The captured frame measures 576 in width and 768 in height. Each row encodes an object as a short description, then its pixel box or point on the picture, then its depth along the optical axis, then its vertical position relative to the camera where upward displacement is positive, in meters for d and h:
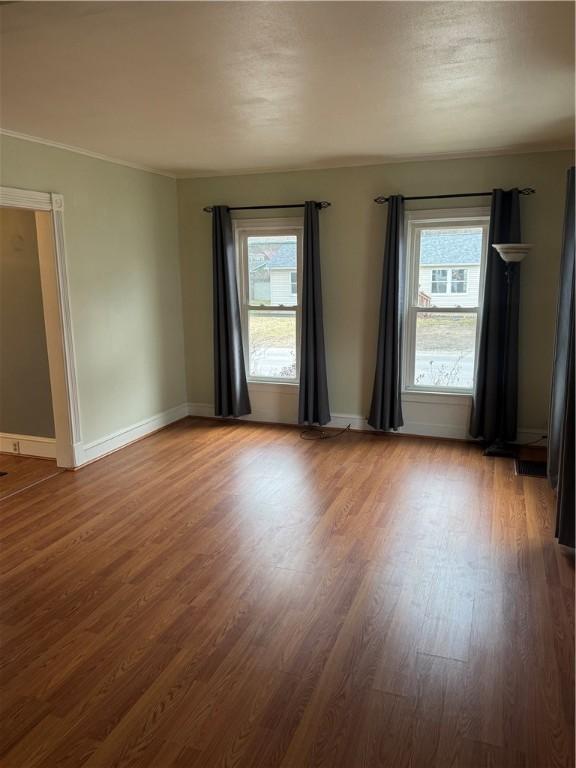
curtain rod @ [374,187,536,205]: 4.65 +0.85
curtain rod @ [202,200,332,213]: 5.28 +0.89
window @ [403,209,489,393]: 4.99 -0.04
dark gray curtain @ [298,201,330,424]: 5.28 -0.43
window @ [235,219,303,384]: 5.60 +0.01
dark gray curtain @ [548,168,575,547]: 3.47 -0.45
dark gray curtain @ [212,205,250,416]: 5.57 -0.33
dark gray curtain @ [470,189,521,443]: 4.68 -0.42
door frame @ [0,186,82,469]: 4.24 -0.19
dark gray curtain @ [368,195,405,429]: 4.98 -0.37
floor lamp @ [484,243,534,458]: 4.35 +0.02
